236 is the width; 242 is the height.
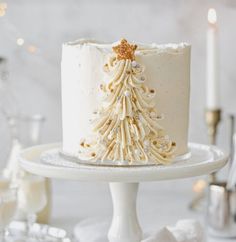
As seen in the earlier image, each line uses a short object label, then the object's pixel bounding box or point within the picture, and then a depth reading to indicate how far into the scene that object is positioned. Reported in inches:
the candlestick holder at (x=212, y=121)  62.9
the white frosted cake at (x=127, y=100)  43.5
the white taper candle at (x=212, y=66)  61.8
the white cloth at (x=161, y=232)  46.6
